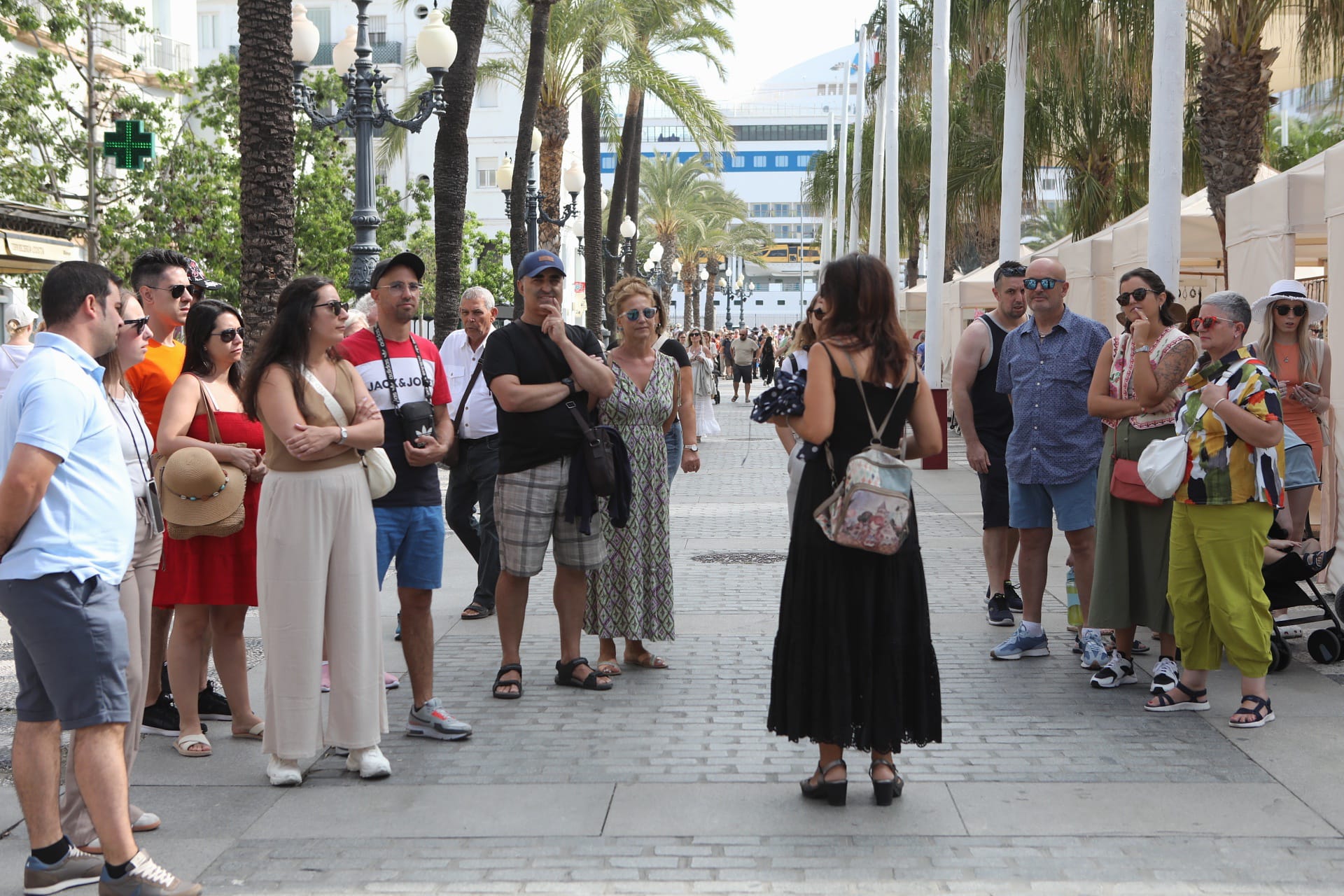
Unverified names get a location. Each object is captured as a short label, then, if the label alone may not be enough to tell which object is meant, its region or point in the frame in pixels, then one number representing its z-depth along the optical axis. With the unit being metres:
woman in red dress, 5.48
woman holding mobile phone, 7.01
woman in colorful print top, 5.53
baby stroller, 6.49
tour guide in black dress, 4.68
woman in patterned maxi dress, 6.73
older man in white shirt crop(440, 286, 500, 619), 8.18
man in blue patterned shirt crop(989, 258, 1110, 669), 6.86
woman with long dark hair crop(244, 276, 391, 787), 4.94
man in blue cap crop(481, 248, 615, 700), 6.09
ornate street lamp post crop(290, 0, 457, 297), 14.05
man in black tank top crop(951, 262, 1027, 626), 7.57
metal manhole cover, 10.45
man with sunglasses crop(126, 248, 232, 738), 5.59
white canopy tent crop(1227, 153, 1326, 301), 9.22
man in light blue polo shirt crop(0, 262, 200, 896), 3.77
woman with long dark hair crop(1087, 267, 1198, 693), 6.20
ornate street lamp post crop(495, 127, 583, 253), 22.72
